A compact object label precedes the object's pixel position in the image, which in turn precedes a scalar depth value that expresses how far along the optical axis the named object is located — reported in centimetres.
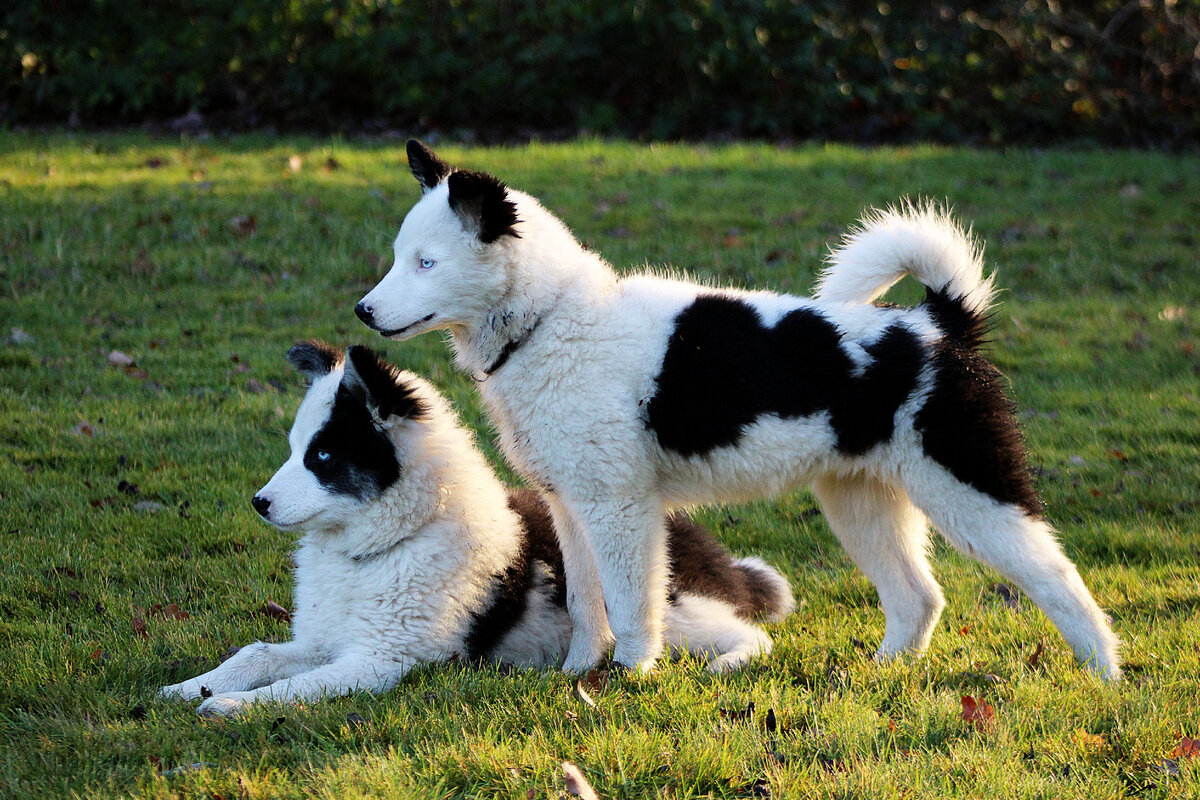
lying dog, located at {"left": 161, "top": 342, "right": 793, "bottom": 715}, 857
